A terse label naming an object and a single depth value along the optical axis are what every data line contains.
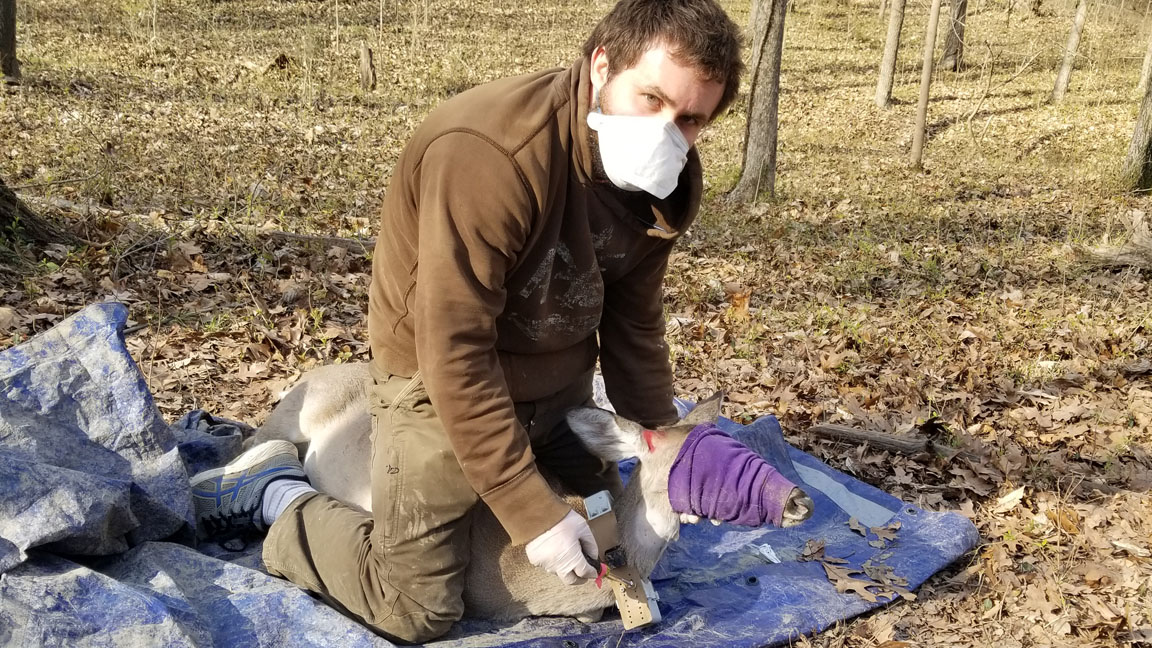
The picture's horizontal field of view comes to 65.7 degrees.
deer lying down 2.87
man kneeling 2.47
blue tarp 2.70
